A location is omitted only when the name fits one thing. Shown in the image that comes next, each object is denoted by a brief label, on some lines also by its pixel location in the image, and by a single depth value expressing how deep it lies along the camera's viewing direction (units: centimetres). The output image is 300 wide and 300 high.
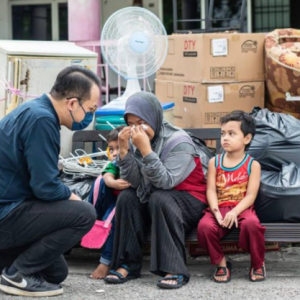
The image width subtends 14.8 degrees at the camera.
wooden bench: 709
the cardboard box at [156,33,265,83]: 997
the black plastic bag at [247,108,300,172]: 757
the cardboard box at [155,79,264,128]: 1003
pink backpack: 731
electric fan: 944
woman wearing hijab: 689
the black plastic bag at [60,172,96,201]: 785
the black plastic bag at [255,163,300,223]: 715
